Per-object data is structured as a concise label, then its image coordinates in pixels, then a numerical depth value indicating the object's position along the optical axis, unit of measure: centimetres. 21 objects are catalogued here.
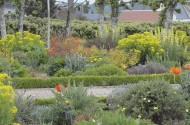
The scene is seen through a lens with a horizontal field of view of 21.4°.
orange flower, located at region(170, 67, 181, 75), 886
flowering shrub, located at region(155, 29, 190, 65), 1642
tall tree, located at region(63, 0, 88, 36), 2512
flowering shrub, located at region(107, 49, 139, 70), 1491
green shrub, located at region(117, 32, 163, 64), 1599
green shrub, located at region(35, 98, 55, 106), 970
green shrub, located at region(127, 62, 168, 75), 1418
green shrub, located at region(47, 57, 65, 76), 1457
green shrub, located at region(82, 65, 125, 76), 1349
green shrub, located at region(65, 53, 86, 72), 1430
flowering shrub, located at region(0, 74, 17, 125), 635
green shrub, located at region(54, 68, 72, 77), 1374
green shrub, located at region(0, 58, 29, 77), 1247
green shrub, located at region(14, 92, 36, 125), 794
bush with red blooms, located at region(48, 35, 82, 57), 1528
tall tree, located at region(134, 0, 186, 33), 2292
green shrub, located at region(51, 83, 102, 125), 788
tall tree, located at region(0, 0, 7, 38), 2175
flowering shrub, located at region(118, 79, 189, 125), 797
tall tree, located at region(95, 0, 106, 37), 2495
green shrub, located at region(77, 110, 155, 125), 507
